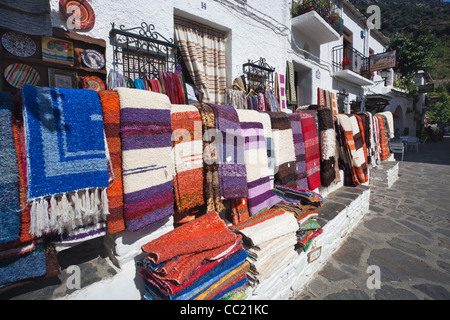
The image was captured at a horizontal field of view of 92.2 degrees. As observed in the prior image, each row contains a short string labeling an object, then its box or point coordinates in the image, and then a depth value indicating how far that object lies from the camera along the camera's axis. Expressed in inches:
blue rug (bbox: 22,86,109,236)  43.3
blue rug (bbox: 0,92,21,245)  42.1
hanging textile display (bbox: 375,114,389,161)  211.6
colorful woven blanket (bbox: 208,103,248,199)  73.1
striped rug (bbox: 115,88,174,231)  53.9
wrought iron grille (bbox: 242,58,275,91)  194.4
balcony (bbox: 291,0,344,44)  241.3
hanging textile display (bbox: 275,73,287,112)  221.5
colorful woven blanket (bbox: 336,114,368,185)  140.1
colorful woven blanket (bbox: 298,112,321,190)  114.3
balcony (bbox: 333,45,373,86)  338.3
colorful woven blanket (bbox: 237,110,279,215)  81.8
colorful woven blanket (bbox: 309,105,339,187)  122.6
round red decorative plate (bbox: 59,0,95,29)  99.4
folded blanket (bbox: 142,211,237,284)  51.6
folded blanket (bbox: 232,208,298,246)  69.6
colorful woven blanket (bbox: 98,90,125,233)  52.7
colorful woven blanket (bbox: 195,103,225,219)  70.6
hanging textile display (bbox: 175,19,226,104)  159.4
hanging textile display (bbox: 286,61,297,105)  240.7
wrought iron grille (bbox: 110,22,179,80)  119.1
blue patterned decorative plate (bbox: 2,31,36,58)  86.8
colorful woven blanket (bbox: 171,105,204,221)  65.9
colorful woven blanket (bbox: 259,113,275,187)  90.9
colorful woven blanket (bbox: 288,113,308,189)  107.1
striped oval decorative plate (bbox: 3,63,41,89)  88.4
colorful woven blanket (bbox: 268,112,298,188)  95.6
